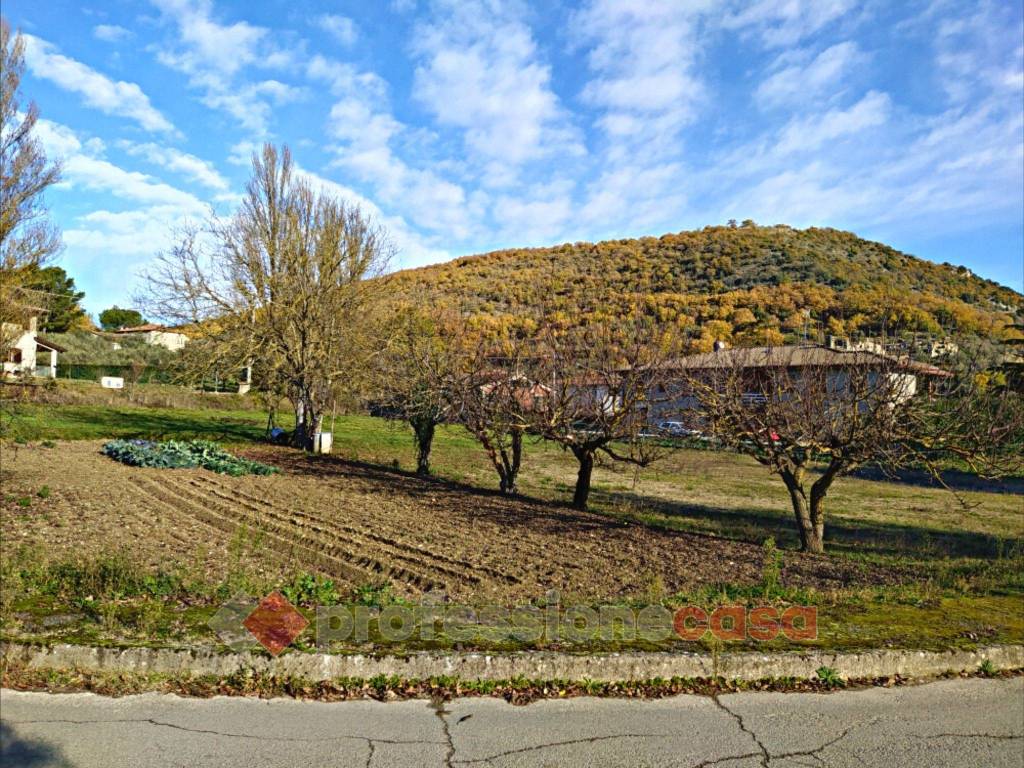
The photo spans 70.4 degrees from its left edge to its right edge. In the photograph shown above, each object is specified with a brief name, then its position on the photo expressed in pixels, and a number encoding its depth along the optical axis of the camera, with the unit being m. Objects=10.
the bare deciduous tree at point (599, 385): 12.69
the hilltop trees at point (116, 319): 74.00
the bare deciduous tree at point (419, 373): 15.66
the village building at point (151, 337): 53.73
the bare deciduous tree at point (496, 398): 13.66
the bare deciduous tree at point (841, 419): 10.22
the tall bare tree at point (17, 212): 10.22
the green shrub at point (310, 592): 5.69
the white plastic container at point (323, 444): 22.50
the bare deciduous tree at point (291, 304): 22.83
